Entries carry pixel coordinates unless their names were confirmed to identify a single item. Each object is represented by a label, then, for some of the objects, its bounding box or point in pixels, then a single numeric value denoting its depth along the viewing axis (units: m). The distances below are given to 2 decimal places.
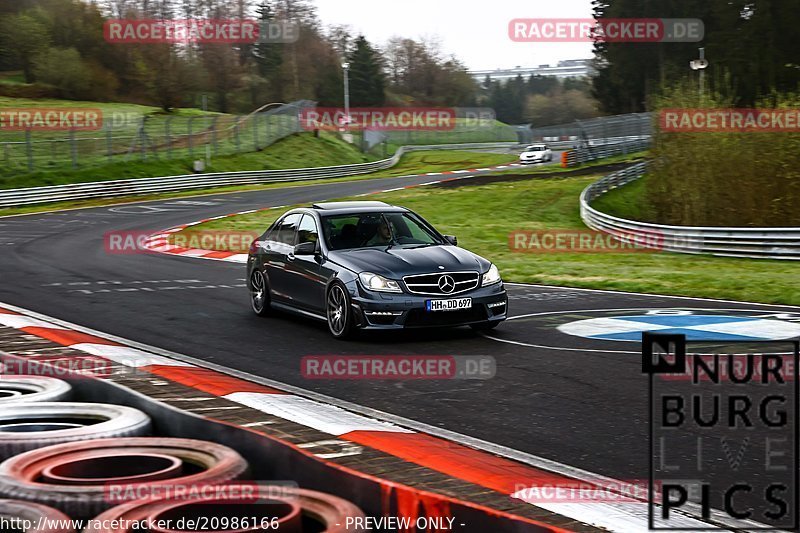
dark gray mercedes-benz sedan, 11.07
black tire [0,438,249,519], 4.60
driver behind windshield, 12.19
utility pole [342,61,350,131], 79.49
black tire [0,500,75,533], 4.16
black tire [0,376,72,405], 6.92
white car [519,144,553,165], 67.81
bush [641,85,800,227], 26.39
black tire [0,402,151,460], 5.89
